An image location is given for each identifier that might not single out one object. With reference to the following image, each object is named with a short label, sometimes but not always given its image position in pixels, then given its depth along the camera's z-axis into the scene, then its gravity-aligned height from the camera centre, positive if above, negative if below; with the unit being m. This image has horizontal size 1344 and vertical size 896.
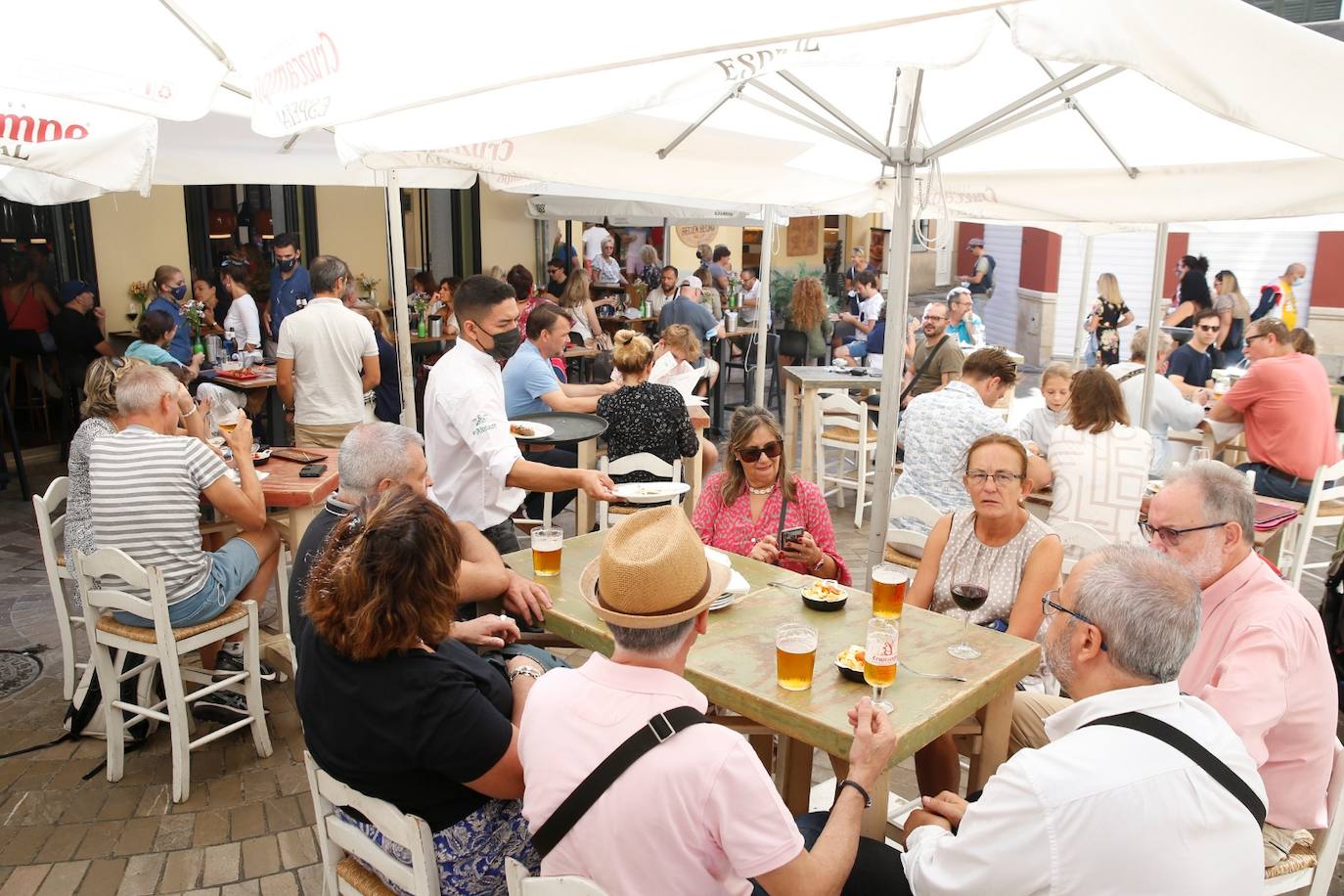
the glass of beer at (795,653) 2.65 -1.03
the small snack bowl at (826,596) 3.29 -1.09
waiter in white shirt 4.00 -0.69
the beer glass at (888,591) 3.06 -0.99
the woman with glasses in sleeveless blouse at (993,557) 3.50 -1.05
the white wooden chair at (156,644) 3.77 -1.52
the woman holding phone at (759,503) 4.16 -1.00
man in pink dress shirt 2.57 -1.03
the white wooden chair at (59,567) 4.29 -1.38
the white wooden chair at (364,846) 2.22 -1.42
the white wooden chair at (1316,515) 5.93 -1.47
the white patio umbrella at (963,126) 2.25 +0.52
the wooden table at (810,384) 8.20 -0.97
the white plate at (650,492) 3.96 -0.91
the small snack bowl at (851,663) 2.78 -1.12
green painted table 2.58 -1.15
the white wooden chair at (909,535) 4.46 -1.19
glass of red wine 2.95 -0.98
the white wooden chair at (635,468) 5.52 -1.11
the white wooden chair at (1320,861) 2.62 -1.58
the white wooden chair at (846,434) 7.59 -1.30
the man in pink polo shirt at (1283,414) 6.05 -0.83
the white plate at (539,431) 5.20 -0.88
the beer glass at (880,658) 2.62 -1.03
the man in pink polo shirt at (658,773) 1.89 -0.99
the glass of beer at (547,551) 3.61 -1.04
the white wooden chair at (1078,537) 4.05 -1.08
